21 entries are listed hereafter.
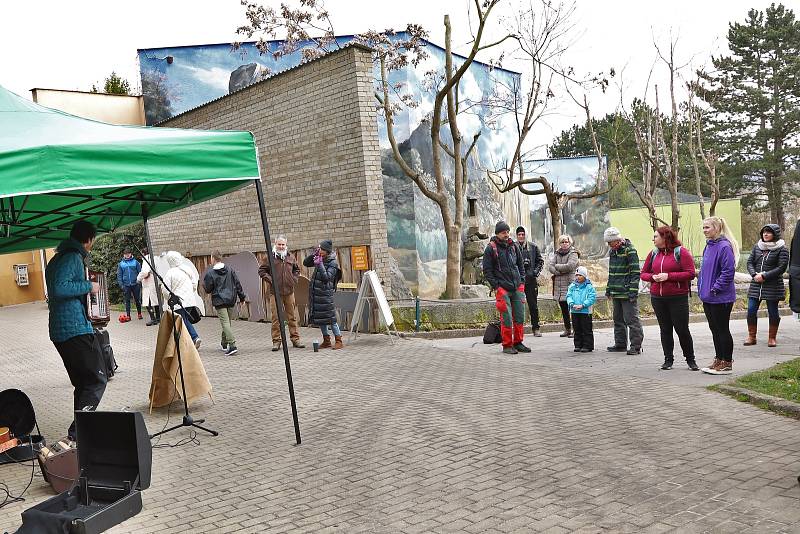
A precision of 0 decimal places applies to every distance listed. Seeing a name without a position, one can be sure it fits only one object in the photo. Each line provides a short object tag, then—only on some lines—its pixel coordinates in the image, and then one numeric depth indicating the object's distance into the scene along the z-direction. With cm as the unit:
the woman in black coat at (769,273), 1040
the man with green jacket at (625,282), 1030
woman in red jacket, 878
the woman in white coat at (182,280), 1247
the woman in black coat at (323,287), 1216
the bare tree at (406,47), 1929
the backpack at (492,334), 1245
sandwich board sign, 1277
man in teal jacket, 627
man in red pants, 1089
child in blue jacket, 1086
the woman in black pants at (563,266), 1190
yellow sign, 1466
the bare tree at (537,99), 2259
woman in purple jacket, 830
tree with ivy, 3894
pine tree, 4391
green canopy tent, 499
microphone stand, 719
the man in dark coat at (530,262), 1270
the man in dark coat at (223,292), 1228
